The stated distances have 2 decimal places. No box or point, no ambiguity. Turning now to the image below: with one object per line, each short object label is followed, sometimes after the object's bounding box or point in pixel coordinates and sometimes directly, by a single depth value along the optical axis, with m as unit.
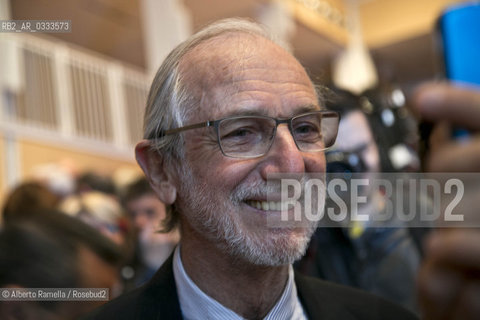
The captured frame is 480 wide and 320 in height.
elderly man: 1.22
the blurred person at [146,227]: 2.82
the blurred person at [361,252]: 1.74
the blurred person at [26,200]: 2.48
